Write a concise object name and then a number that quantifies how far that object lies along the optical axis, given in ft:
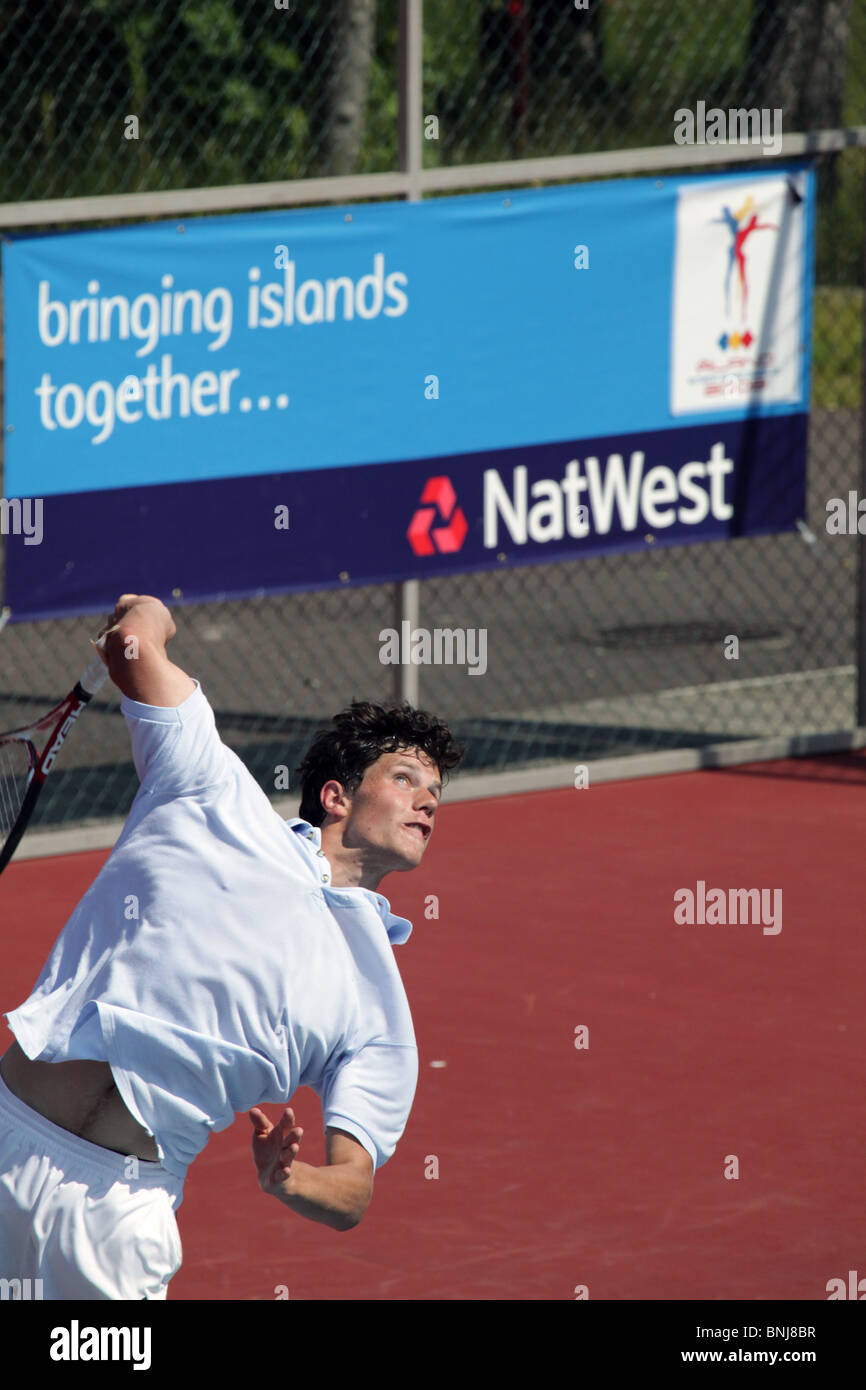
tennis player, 23.95
